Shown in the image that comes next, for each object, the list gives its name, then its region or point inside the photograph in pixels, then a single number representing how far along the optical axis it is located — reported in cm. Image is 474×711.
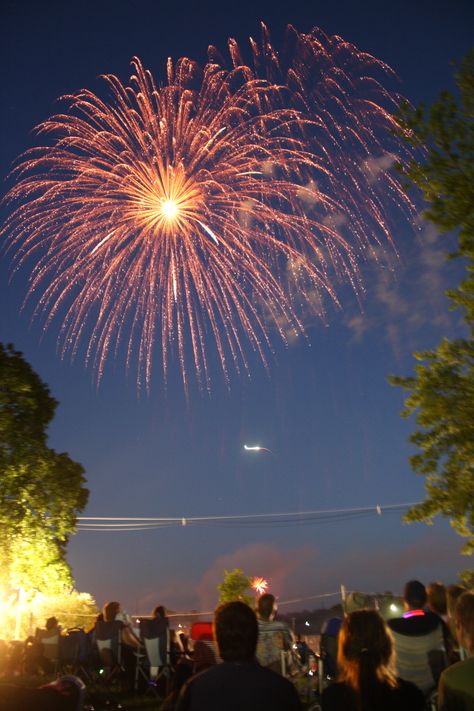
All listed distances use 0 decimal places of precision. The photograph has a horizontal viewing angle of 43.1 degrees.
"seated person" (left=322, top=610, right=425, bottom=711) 377
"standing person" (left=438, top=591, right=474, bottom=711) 287
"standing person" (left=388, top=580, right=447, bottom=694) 587
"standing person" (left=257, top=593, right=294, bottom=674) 771
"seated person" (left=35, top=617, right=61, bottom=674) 1223
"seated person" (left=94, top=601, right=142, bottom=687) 1159
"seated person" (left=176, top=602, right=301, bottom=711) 307
